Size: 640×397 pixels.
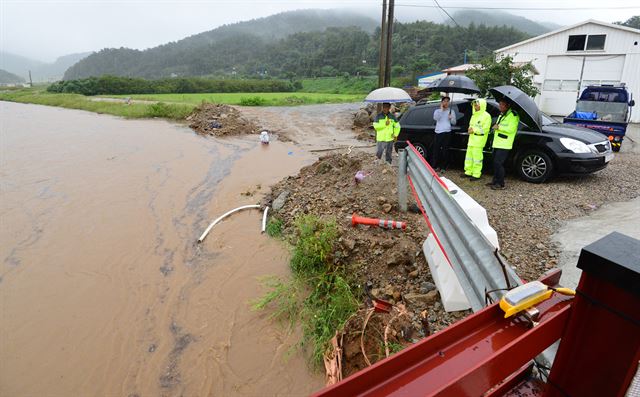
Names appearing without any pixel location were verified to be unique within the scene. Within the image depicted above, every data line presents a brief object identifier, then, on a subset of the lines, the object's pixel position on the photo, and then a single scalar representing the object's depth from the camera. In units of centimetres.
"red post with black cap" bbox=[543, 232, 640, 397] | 90
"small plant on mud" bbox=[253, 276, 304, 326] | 450
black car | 673
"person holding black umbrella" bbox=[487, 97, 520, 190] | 661
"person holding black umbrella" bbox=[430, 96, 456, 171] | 784
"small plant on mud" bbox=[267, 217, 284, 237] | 668
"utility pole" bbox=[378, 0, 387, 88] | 1595
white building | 1877
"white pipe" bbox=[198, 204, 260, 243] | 675
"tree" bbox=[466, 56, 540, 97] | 1505
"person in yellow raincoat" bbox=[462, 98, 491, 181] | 690
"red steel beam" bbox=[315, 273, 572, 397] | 98
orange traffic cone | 516
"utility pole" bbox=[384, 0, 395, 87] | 1529
